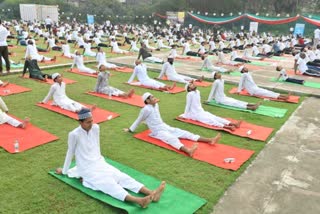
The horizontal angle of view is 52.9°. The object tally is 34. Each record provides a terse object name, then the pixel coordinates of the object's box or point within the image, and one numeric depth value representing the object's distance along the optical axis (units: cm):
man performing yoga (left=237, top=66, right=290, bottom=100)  908
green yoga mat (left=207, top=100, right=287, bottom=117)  778
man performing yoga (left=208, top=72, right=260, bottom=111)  794
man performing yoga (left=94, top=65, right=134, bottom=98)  864
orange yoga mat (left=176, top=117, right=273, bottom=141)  629
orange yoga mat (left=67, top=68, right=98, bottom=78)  1128
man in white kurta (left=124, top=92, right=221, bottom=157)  565
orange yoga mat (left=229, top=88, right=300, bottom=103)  908
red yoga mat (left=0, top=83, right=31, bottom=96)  838
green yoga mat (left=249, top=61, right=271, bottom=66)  1589
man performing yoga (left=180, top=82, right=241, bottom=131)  659
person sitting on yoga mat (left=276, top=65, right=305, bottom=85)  1126
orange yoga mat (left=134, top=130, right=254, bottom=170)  507
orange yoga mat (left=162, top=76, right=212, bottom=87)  1072
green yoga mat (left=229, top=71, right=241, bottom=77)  1261
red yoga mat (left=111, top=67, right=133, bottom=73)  1244
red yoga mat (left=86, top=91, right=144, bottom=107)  820
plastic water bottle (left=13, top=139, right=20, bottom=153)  505
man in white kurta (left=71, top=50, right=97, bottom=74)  1145
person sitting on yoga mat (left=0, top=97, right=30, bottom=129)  601
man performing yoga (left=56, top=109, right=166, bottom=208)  383
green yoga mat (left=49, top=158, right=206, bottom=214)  371
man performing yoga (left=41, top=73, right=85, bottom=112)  714
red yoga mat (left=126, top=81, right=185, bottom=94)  961
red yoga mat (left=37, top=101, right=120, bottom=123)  687
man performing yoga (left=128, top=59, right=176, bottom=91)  984
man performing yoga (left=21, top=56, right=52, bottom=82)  1000
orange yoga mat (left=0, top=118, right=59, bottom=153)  526
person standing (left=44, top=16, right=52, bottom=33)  2760
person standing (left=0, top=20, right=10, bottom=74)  1052
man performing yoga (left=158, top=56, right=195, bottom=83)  1081
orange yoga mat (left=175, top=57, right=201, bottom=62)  1656
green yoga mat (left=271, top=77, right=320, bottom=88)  1110
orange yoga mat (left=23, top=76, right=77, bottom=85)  988
